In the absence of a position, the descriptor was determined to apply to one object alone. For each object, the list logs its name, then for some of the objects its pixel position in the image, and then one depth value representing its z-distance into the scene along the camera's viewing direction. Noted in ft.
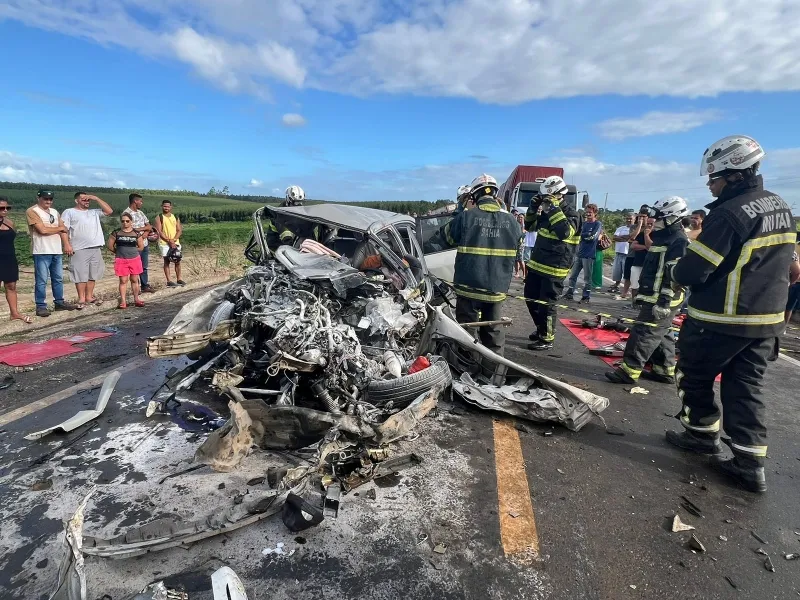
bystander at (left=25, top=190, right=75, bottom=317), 19.95
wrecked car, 10.37
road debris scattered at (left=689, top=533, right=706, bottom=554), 7.47
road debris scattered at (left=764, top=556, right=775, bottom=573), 7.15
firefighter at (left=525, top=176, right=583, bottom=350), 18.13
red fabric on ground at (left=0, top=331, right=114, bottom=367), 15.08
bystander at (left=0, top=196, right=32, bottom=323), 18.83
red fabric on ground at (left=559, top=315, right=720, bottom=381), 20.40
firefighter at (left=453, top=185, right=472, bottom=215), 16.82
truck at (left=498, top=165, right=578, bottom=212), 56.44
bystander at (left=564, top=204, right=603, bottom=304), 31.30
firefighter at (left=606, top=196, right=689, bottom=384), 15.14
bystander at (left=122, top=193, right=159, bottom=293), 25.21
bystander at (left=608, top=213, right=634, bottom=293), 32.24
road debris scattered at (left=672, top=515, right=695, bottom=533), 7.98
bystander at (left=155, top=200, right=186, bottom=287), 27.54
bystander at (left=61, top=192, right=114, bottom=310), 21.95
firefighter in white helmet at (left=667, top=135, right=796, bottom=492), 9.53
